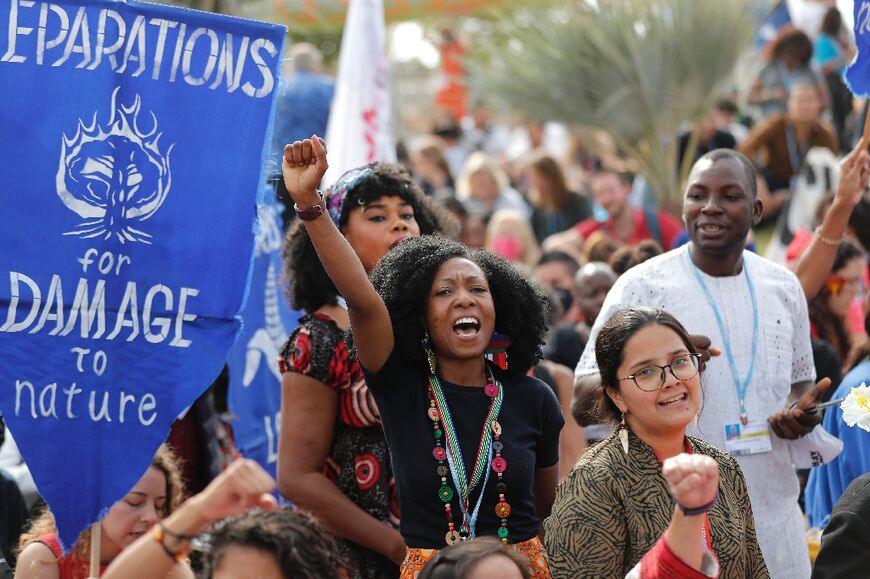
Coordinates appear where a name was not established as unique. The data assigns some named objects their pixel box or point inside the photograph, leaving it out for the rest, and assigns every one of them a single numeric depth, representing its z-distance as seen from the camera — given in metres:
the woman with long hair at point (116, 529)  6.99
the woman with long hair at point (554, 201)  17.77
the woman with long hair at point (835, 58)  19.87
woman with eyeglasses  6.46
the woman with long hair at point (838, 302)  11.62
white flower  6.77
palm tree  16.60
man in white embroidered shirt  7.98
